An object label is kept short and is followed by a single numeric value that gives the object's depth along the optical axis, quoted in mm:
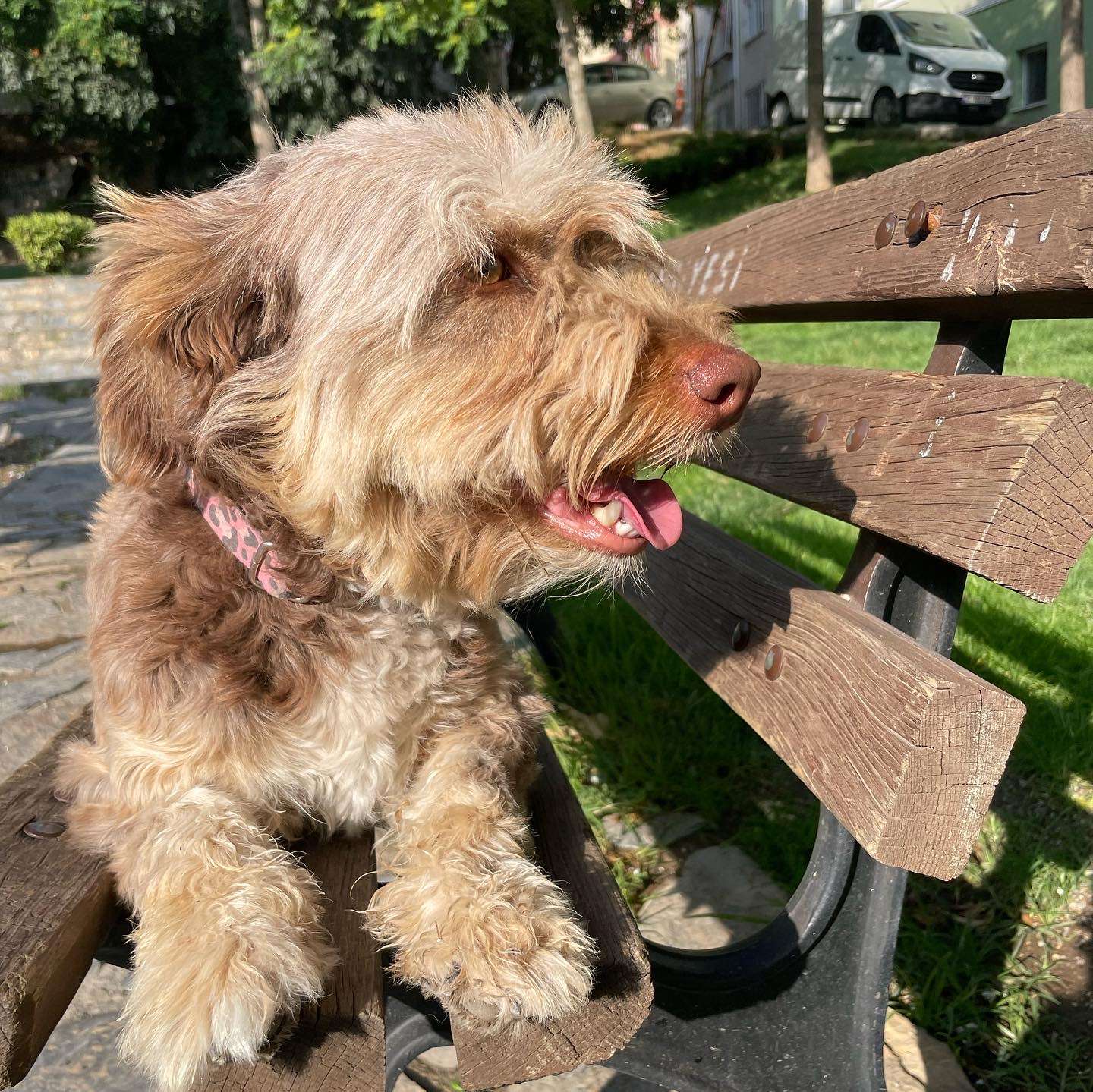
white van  20891
